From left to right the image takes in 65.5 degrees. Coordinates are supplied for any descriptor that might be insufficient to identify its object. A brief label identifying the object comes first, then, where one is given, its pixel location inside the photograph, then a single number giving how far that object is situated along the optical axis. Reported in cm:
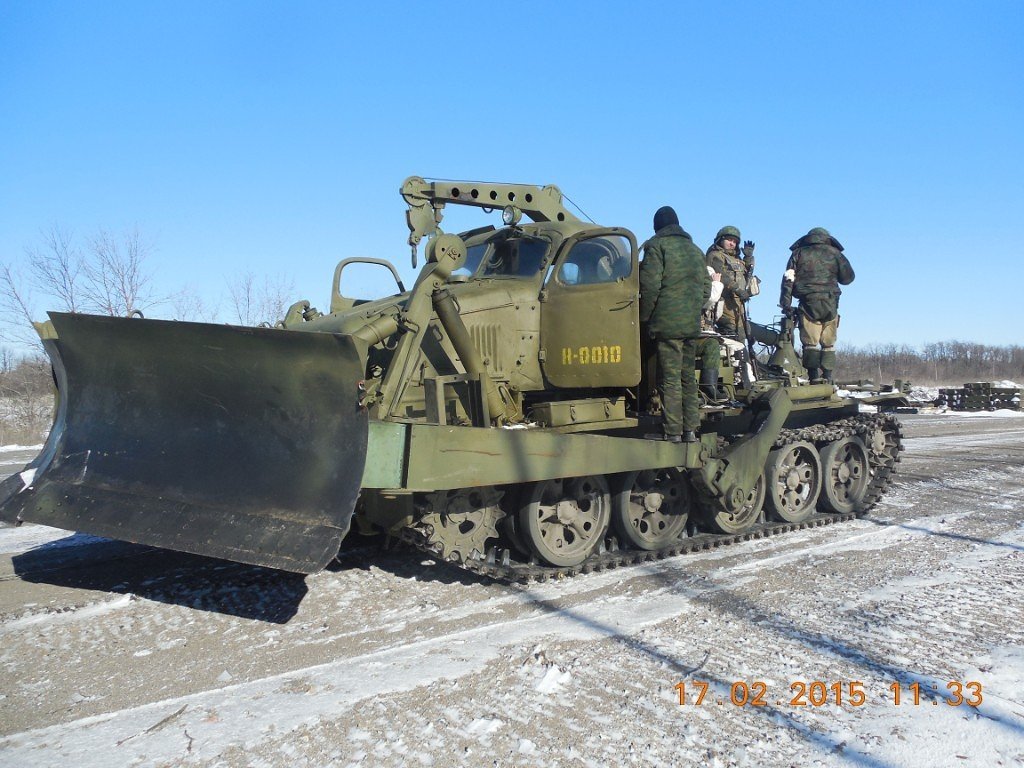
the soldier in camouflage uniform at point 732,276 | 843
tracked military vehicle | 455
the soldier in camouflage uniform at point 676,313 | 628
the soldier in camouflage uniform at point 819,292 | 882
